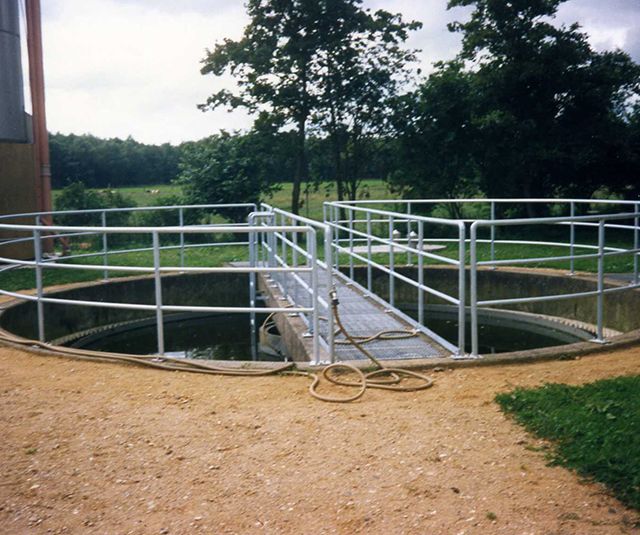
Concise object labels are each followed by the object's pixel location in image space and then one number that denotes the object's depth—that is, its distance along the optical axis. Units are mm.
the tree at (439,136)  20719
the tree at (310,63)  21594
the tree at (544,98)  19359
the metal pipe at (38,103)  15711
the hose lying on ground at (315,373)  5911
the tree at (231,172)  21719
